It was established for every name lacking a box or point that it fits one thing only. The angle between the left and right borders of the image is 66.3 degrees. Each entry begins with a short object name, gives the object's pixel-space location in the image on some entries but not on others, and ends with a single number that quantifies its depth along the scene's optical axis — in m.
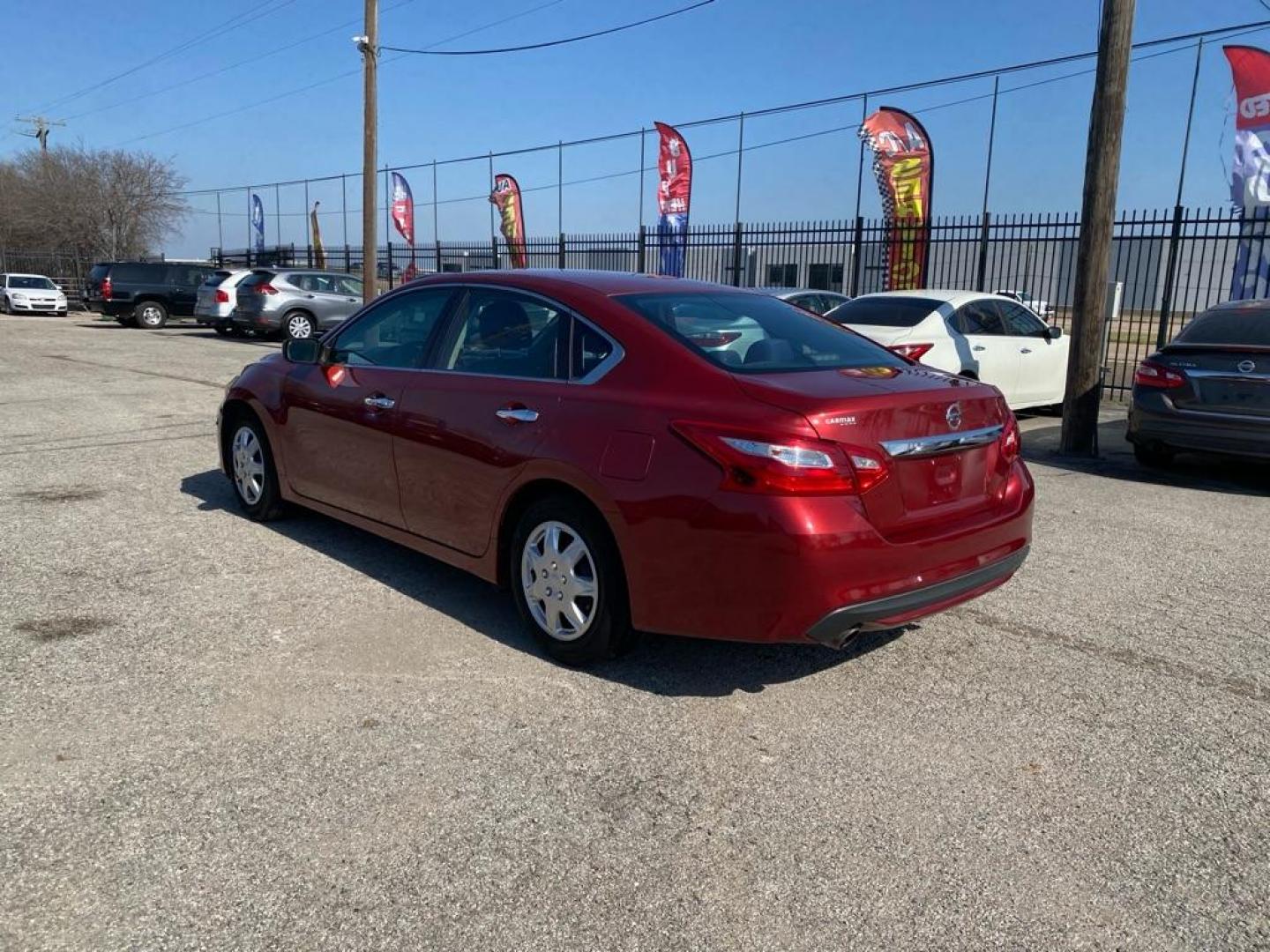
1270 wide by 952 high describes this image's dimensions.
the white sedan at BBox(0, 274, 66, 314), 29.06
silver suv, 20.30
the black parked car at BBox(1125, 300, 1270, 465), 7.39
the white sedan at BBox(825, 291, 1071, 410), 9.77
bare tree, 46.97
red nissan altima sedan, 3.28
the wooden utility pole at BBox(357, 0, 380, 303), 19.25
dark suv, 25.69
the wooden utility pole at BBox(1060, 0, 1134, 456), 8.74
